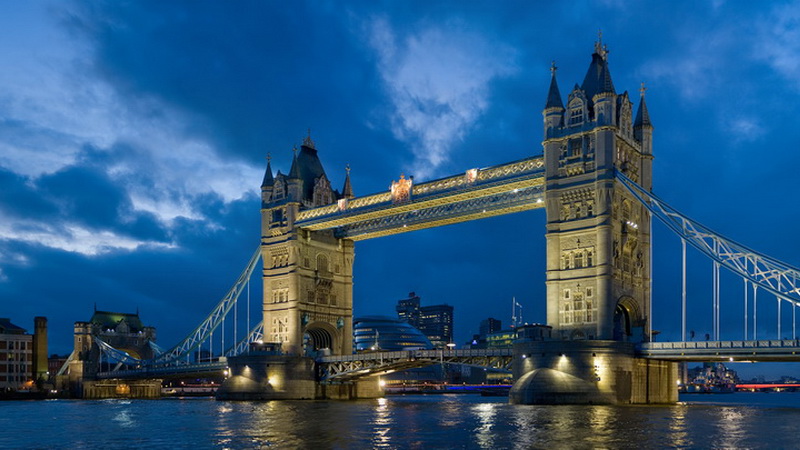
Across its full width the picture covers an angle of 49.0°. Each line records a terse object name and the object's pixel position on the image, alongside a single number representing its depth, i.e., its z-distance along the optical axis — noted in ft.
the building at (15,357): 459.32
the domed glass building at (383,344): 648.38
